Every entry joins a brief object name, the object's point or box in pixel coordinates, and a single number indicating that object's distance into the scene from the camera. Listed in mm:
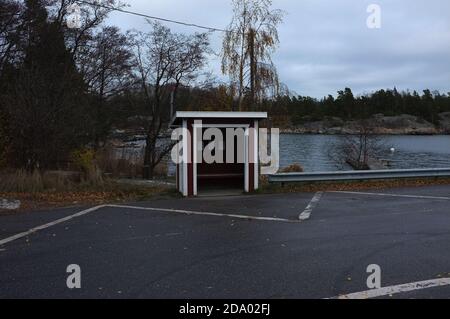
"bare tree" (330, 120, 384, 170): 28078
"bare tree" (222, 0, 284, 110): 23484
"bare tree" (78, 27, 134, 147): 28391
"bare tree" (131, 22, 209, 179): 28531
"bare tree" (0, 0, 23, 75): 21812
